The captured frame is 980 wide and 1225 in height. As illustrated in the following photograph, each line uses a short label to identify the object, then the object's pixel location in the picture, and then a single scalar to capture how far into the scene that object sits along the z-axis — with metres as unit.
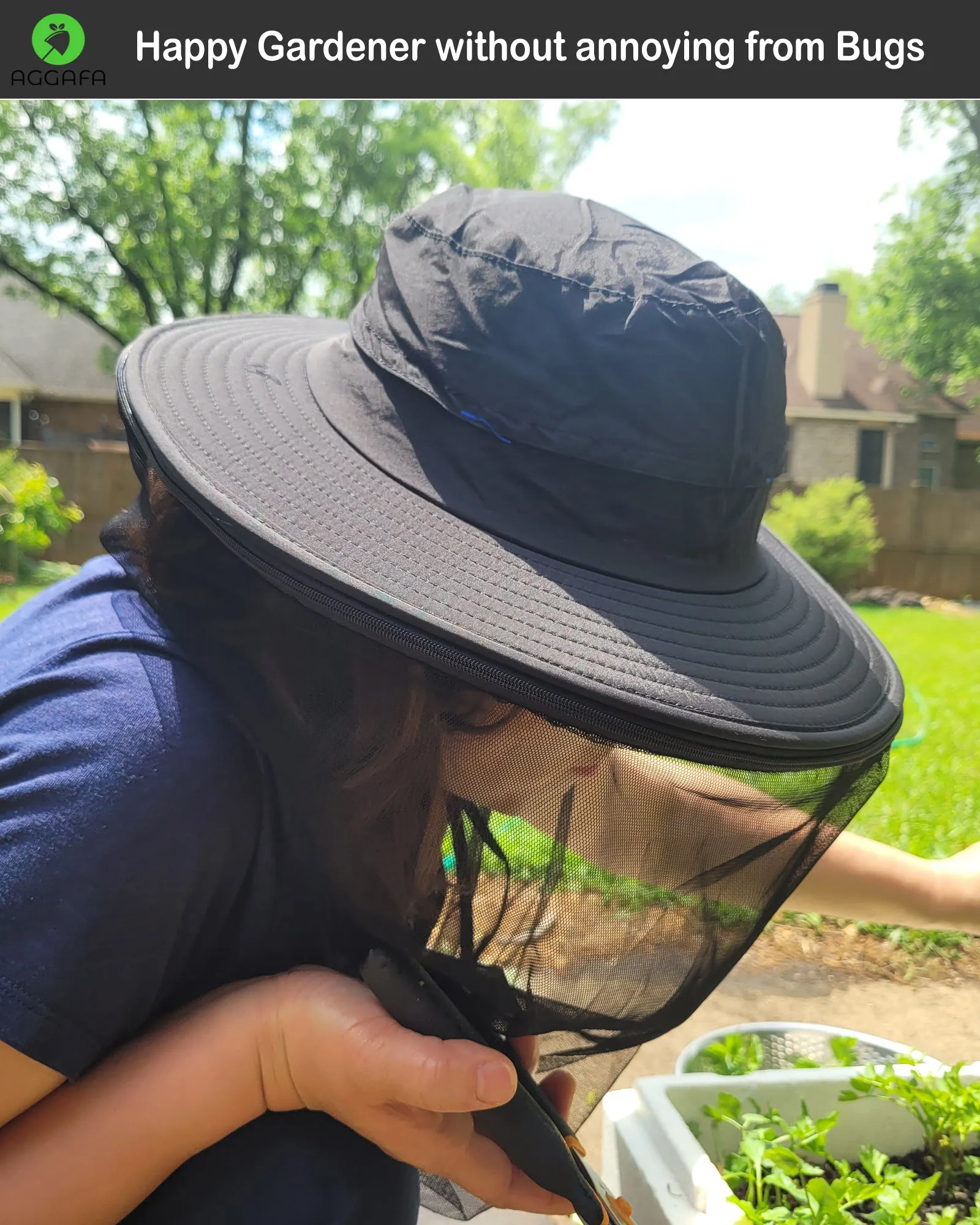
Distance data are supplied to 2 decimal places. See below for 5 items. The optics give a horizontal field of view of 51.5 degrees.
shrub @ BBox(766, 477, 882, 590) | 12.53
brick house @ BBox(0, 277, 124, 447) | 20.11
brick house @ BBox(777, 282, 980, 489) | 19.97
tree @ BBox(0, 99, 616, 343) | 16.11
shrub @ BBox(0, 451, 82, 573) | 8.14
